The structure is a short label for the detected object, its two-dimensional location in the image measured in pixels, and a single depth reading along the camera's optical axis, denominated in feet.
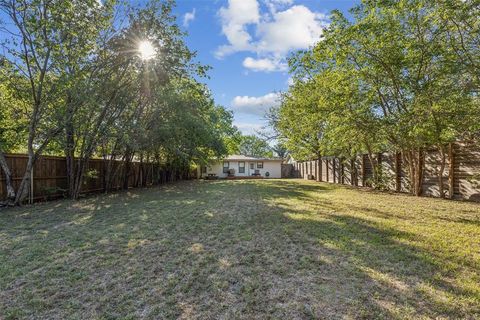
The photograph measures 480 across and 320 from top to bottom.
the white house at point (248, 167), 102.27
